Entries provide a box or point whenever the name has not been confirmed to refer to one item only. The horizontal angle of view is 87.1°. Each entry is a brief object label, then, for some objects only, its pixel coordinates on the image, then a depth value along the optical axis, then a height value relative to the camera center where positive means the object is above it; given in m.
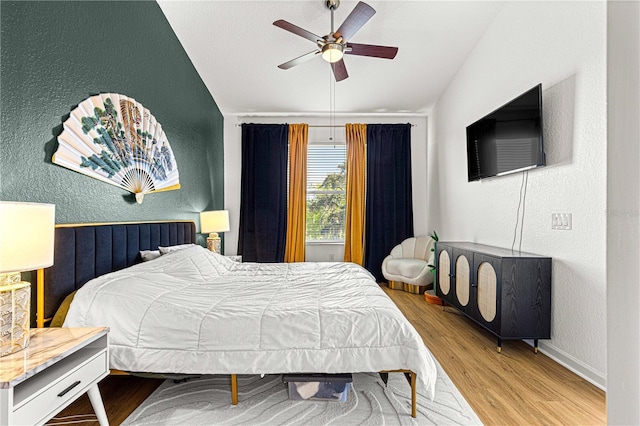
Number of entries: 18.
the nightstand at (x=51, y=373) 1.11 -0.62
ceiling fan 2.32 +1.34
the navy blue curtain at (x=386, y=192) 5.19 +0.34
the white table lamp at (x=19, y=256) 1.23 -0.17
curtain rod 5.32 +1.40
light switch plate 2.27 -0.04
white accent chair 4.35 -0.69
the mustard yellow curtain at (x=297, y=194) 5.18 +0.29
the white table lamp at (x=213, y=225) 4.06 -0.15
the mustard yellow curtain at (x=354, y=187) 5.20 +0.41
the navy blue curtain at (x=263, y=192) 5.17 +0.32
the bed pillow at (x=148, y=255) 2.54 -0.33
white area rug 1.72 -1.05
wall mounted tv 2.51 +0.65
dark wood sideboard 2.45 -0.60
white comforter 1.72 -0.64
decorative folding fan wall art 1.95 +0.46
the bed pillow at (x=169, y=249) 2.73 -0.30
